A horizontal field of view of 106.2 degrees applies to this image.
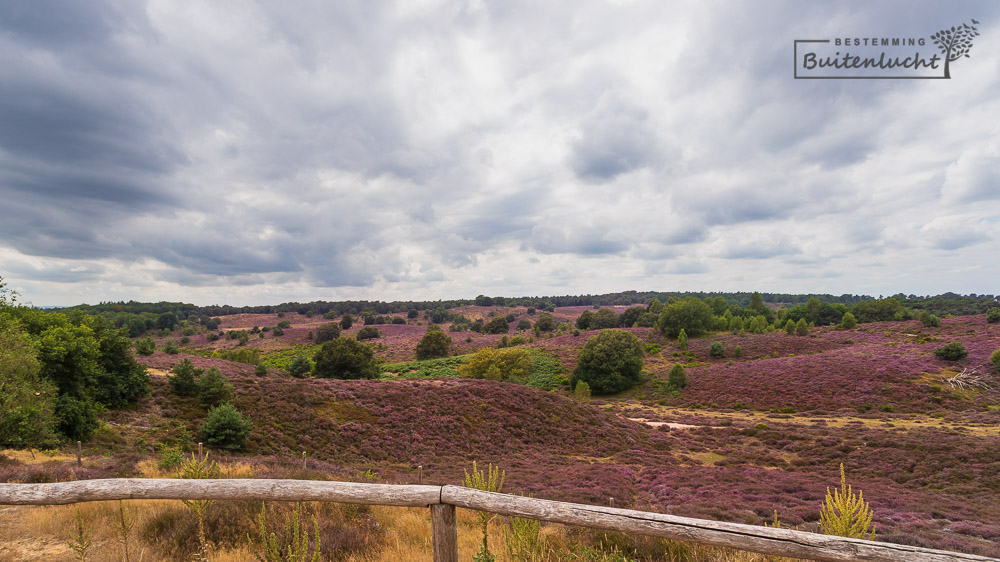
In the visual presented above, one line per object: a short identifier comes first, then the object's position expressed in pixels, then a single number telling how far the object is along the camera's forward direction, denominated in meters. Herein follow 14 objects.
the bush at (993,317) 54.03
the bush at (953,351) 43.92
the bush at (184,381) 24.83
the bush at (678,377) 50.88
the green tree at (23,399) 13.77
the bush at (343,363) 45.09
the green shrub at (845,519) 4.47
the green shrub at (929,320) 60.03
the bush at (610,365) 54.22
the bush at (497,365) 49.59
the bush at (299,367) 48.69
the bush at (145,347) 33.54
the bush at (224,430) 19.14
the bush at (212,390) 23.89
